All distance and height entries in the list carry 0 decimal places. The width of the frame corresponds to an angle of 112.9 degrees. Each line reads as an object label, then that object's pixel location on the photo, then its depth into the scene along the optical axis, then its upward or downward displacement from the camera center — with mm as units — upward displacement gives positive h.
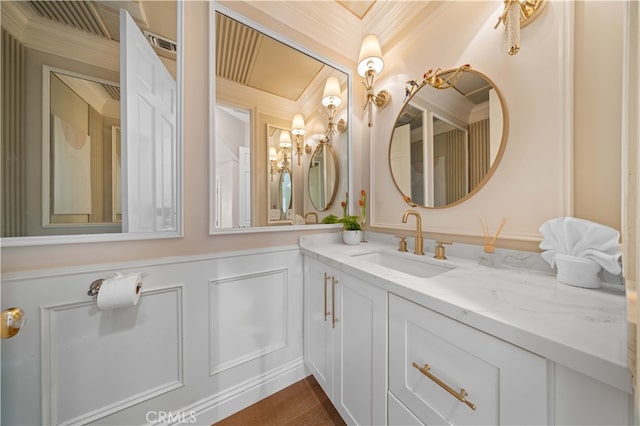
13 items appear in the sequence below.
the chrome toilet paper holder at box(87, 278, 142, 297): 868 -313
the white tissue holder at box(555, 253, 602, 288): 663 -195
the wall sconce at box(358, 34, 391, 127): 1437 +1029
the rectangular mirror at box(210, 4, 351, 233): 1188 +549
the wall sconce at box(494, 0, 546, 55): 803 +784
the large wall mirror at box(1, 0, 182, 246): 816 +395
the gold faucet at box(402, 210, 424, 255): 1206 -118
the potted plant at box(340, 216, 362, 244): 1521 -132
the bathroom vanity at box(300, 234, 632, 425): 397 -331
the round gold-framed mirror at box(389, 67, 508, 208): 1006 +398
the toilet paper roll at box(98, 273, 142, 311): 832 -323
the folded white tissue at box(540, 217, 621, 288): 659 -130
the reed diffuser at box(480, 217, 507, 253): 952 -128
